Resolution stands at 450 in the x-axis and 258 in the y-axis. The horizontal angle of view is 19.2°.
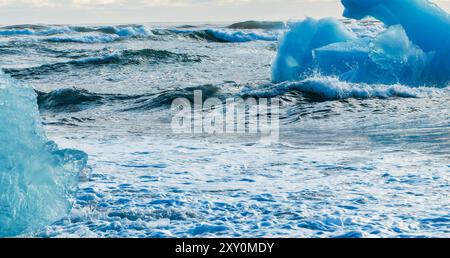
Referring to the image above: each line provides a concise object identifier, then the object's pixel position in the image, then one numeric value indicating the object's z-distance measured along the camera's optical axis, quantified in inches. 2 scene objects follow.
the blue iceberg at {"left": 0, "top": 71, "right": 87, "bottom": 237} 308.0
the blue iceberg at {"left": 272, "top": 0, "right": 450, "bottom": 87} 910.3
